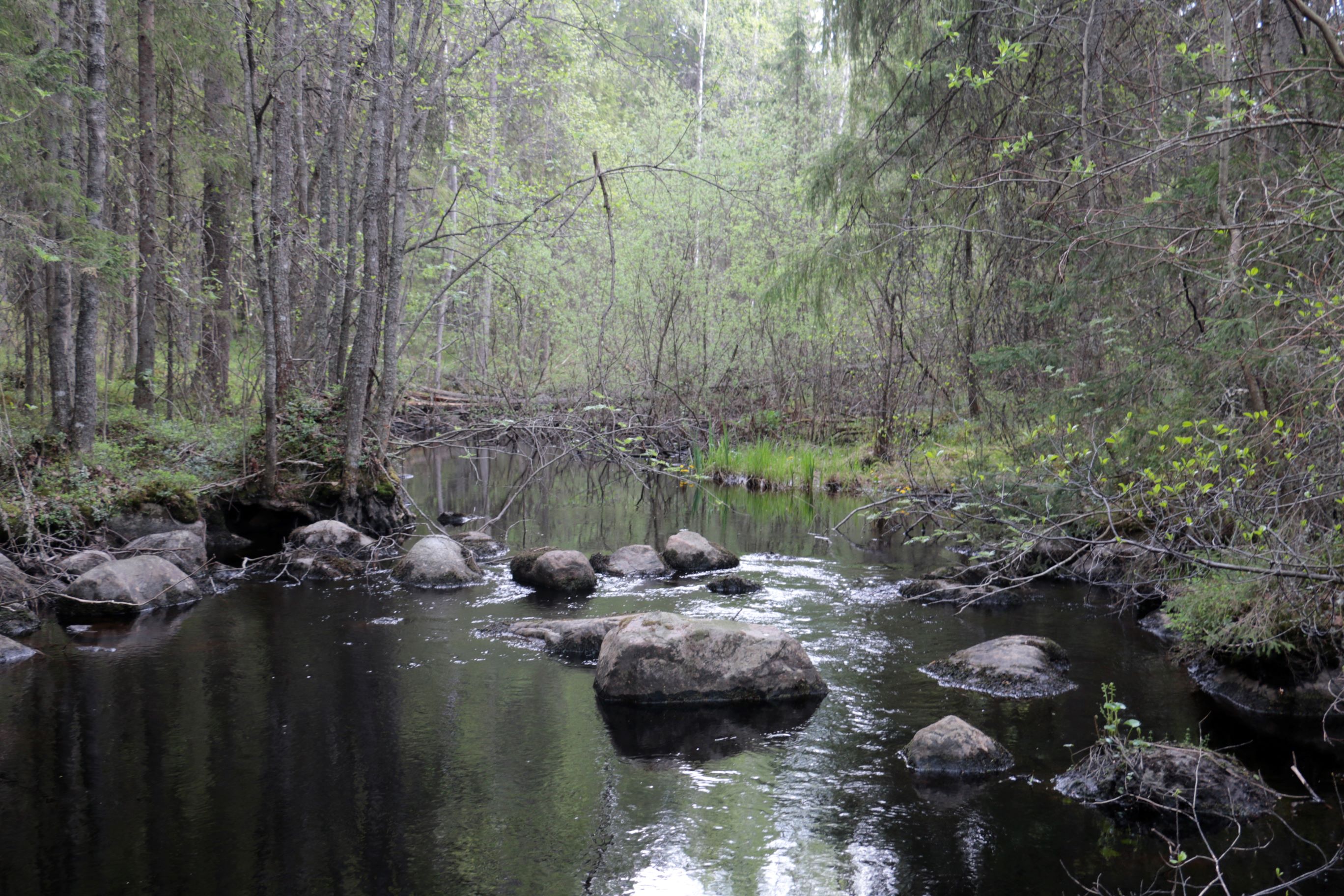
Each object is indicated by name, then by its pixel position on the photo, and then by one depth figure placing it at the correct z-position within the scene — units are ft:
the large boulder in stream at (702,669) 19.56
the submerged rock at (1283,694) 17.90
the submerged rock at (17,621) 23.15
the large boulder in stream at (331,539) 32.83
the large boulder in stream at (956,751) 15.67
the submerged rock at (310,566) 30.86
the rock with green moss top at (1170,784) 13.85
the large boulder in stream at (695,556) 31.83
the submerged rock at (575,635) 22.66
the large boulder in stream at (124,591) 25.22
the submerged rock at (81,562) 26.35
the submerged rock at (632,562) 31.55
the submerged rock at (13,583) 23.99
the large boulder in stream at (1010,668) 19.65
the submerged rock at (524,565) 29.94
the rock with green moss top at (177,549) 29.71
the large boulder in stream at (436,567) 29.99
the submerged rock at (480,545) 35.12
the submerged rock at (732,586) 28.25
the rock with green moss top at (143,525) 30.68
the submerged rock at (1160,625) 23.53
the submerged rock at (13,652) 20.98
